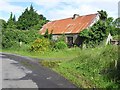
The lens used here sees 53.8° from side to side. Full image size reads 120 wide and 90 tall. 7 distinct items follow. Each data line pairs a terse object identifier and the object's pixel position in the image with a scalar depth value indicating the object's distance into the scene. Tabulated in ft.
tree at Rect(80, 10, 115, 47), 50.02
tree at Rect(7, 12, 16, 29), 61.30
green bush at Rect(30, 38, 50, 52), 41.84
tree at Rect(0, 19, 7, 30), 59.98
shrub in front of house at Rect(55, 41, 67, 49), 46.59
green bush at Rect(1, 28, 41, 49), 51.73
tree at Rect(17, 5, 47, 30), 78.79
